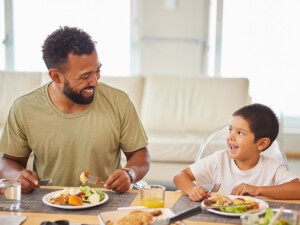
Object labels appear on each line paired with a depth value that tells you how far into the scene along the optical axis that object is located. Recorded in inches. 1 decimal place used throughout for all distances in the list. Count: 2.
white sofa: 157.8
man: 75.2
